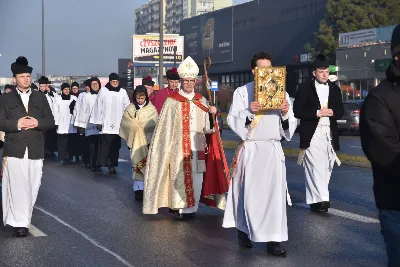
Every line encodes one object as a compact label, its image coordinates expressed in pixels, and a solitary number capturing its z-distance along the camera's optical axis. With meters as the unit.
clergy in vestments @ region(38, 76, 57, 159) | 22.44
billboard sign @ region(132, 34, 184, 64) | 101.69
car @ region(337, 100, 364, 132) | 33.75
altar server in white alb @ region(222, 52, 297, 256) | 8.26
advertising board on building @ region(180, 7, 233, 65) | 99.38
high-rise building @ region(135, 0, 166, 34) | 193.38
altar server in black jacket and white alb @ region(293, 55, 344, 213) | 11.20
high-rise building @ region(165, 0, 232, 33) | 180.12
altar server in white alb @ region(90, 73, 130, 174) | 17.77
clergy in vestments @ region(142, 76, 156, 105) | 16.05
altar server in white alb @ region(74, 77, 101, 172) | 18.83
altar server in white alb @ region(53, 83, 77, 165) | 21.16
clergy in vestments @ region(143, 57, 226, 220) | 10.80
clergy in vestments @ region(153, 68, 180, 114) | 13.51
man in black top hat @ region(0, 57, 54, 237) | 9.62
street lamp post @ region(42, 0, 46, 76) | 52.37
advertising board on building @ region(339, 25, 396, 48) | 52.82
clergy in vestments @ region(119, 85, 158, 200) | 13.36
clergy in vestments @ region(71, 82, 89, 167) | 19.70
